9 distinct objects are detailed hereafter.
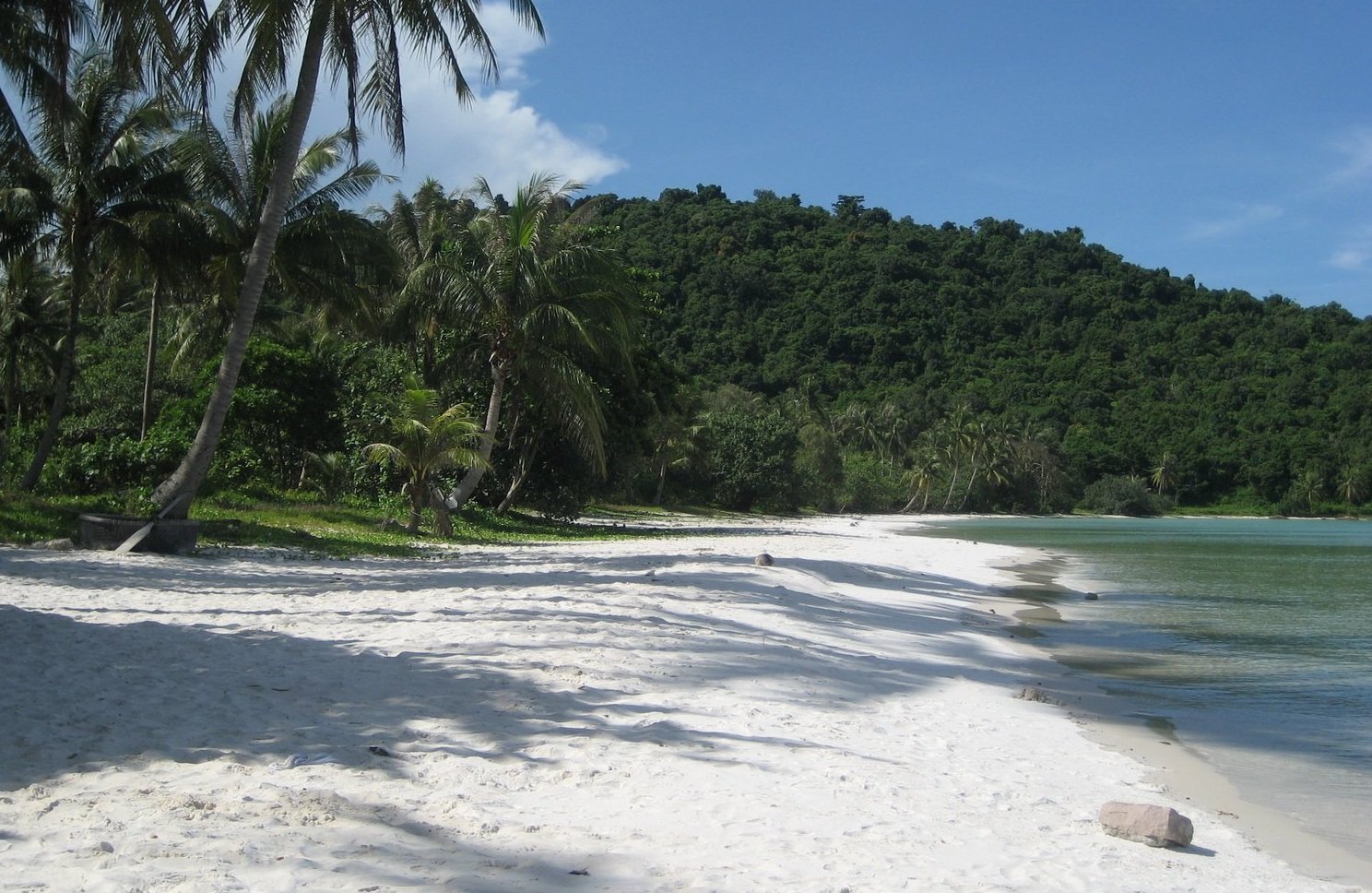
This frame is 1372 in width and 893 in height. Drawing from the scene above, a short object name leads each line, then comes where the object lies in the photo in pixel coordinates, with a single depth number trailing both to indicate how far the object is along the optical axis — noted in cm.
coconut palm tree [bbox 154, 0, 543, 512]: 1302
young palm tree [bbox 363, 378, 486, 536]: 1750
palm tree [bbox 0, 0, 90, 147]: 1178
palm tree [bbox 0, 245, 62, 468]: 2858
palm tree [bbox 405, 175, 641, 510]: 2178
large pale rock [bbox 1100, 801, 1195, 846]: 466
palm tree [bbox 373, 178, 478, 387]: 2330
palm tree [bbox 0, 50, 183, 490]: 1633
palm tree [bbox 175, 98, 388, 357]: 1838
